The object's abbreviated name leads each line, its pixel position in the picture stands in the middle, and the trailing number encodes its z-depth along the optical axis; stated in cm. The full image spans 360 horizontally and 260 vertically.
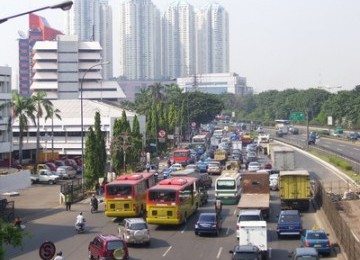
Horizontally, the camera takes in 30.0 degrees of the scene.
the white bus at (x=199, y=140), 10731
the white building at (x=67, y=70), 17912
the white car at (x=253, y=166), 6432
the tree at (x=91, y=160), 5338
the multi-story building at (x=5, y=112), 6438
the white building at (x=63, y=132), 8469
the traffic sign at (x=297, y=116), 11481
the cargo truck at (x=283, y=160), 6181
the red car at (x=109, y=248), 2683
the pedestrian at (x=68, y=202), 4447
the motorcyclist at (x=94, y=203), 4306
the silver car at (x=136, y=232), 3127
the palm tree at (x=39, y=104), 7556
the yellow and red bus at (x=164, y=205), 3506
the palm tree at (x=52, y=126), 8093
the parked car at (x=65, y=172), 6669
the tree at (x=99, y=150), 5397
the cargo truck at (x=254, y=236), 2819
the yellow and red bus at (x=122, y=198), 3716
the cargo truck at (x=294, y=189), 4122
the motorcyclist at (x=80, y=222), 3534
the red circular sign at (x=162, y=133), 8719
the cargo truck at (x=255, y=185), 4322
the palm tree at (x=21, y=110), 7082
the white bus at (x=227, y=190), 4600
